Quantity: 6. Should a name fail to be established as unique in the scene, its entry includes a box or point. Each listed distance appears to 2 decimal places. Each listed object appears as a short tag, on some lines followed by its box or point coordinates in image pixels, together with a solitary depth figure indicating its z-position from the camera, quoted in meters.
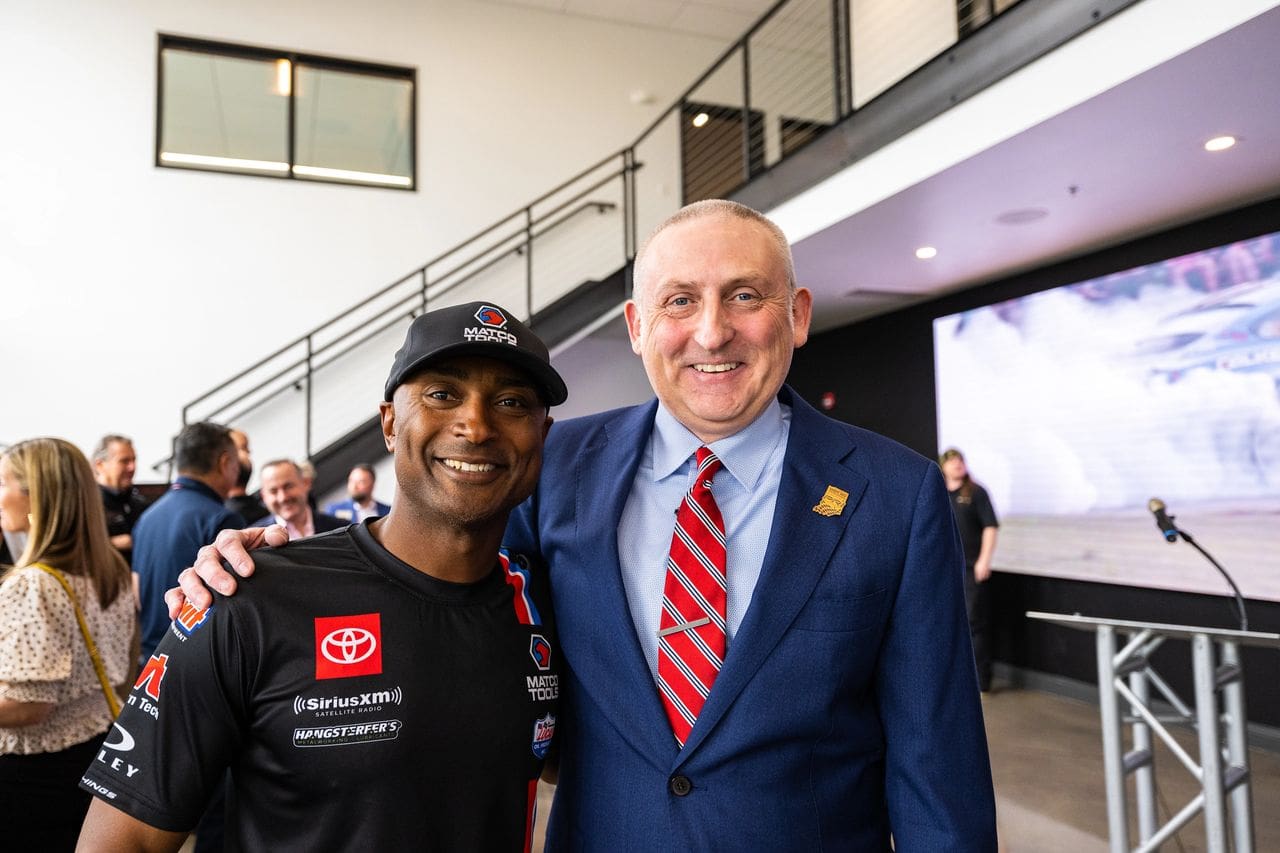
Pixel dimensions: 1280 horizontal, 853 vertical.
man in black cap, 1.21
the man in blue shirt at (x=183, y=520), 3.59
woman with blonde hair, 2.30
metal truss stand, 2.95
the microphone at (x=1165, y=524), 3.11
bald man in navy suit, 1.34
